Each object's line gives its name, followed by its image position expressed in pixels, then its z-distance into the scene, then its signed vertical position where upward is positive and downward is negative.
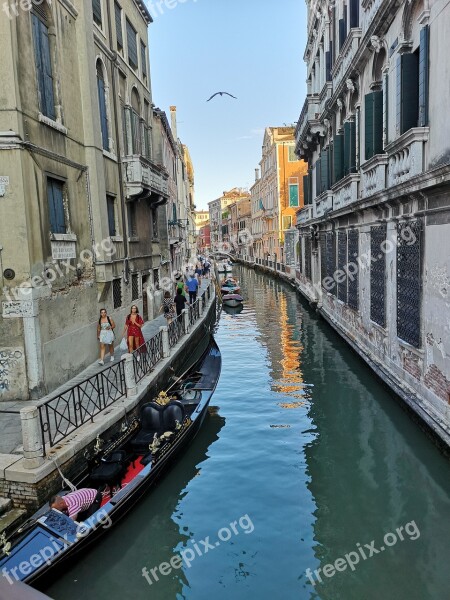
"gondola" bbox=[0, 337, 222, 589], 4.49 -2.84
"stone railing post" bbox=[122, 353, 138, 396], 7.98 -2.18
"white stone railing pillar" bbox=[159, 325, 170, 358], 10.74 -2.17
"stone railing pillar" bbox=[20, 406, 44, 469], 5.40 -2.13
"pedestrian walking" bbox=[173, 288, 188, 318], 14.78 -1.79
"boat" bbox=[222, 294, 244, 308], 24.25 -2.97
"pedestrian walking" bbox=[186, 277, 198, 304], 17.88 -1.62
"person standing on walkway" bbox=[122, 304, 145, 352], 10.14 -1.81
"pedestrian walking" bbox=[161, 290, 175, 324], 15.39 -2.14
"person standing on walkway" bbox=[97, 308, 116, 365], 9.88 -1.76
